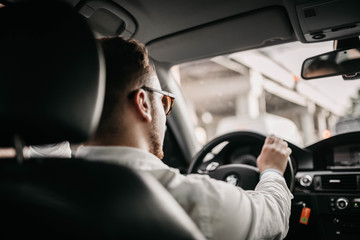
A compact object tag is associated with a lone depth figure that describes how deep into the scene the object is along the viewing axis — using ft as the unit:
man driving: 3.84
